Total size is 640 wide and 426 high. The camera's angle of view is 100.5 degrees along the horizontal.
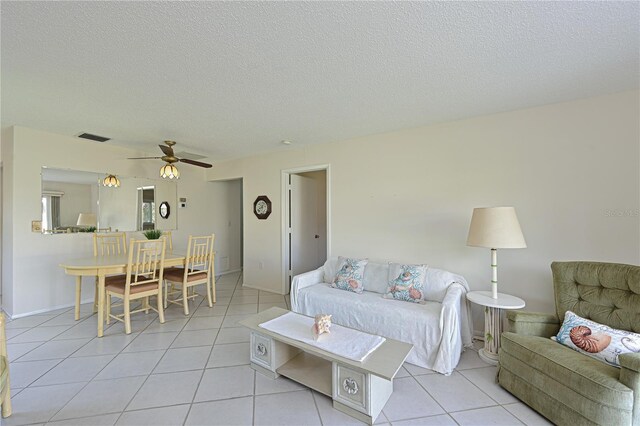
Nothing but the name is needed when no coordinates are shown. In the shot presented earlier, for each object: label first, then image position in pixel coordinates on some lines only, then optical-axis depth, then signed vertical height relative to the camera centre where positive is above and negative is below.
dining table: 2.72 -0.58
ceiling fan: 3.23 +0.72
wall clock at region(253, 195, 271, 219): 4.45 +0.12
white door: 4.44 -0.21
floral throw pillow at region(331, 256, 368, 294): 2.94 -0.70
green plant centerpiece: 3.92 -0.31
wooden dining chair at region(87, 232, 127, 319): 3.52 -0.42
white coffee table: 1.60 -1.09
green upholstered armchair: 1.37 -0.87
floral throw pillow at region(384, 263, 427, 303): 2.59 -0.70
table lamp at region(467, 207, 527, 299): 2.18 -0.14
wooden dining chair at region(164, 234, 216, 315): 3.38 -0.80
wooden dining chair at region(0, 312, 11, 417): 1.50 -0.92
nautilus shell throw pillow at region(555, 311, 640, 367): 1.60 -0.80
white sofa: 2.13 -0.90
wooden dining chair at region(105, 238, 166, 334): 2.80 -0.75
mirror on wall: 3.47 +0.17
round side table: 2.23 -0.93
